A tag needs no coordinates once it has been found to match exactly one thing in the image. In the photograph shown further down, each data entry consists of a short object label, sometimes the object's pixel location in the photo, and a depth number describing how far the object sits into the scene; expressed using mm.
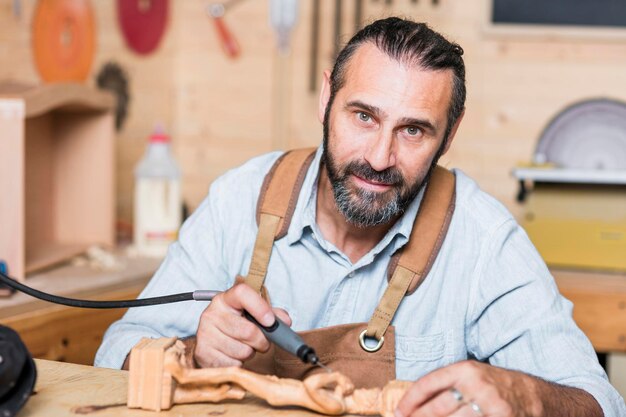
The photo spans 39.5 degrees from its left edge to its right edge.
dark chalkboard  2725
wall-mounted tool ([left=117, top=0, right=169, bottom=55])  2869
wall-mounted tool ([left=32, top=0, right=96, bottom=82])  2918
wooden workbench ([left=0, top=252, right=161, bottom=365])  1826
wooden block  1029
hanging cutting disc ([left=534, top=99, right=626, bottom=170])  2576
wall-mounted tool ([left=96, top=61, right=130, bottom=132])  2904
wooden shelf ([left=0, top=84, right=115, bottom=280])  2378
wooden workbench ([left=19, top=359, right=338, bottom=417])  1020
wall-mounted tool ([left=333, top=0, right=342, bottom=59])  2838
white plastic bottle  2482
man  1439
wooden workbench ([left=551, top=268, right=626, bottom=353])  2172
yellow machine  2389
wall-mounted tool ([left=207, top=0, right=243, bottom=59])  2908
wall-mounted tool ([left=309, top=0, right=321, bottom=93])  2875
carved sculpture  1021
